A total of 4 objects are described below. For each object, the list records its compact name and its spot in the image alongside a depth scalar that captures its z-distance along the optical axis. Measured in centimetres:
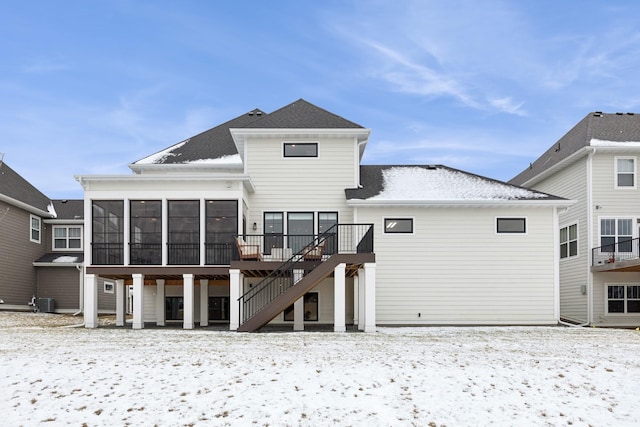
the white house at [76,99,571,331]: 2086
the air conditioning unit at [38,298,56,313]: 3164
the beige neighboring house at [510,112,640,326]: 2488
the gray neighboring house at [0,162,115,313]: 2956
